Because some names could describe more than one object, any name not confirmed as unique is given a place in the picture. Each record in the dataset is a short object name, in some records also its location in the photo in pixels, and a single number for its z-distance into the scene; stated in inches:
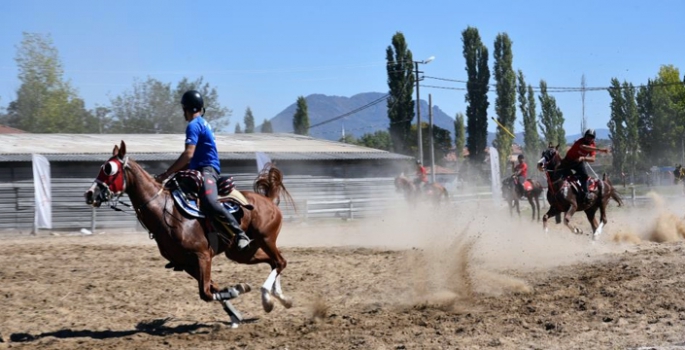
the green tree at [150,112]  2237.9
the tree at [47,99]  2140.7
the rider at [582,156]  708.0
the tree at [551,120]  2866.6
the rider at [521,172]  1099.3
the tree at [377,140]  4010.6
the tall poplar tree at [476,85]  2610.7
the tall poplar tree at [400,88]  2434.8
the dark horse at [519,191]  1098.1
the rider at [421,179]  1268.5
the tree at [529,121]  2797.7
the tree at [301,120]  3806.6
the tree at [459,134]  4645.7
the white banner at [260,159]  1042.7
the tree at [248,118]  6938.0
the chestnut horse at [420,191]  1252.5
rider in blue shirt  353.1
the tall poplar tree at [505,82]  2566.4
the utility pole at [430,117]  1757.4
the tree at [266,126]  4829.0
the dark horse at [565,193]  723.4
